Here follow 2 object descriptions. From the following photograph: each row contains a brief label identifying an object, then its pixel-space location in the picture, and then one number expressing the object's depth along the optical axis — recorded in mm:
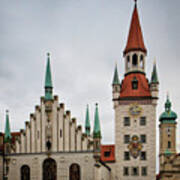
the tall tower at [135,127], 49562
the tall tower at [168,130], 67250
